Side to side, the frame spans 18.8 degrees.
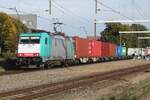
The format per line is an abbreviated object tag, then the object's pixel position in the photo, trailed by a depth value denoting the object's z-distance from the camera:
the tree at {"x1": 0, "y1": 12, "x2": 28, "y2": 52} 87.50
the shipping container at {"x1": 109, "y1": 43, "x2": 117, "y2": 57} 78.19
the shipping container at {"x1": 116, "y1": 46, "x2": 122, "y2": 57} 87.40
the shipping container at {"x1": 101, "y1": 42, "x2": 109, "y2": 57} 71.16
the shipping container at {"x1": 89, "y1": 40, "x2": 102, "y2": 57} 62.71
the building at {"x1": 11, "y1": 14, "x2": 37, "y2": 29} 123.19
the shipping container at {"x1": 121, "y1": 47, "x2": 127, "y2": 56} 97.75
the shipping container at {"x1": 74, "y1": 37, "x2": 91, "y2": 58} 52.69
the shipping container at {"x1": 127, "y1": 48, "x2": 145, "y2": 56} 111.88
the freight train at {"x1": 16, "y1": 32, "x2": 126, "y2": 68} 38.41
